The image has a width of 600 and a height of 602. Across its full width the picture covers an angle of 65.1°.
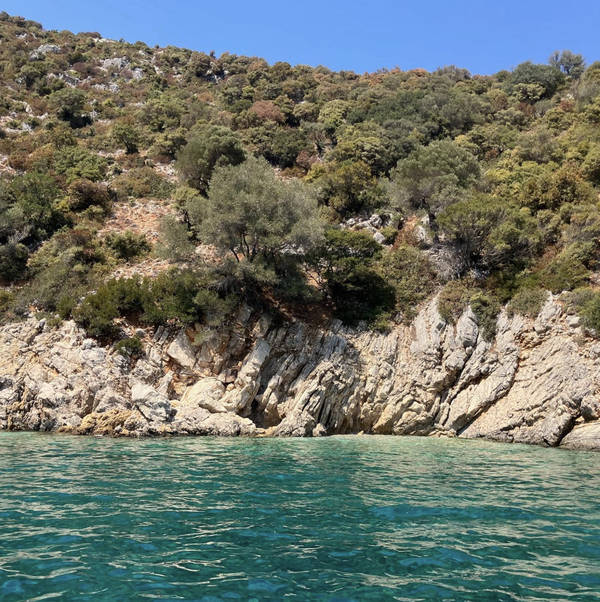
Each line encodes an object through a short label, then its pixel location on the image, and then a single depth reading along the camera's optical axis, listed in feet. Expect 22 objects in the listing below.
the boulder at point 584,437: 61.11
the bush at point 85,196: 124.77
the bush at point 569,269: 82.74
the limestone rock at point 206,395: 72.64
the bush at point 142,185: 138.72
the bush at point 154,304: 83.15
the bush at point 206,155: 127.13
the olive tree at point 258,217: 85.30
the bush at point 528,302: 82.07
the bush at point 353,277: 93.09
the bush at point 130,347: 79.36
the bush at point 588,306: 72.74
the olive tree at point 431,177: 115.34
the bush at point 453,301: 88.02
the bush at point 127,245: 109.60
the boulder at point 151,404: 68.22
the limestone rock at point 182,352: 81.56
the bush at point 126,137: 163.22
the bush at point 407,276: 94.58
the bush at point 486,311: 83.46
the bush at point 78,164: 135.44
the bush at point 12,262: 102.73
